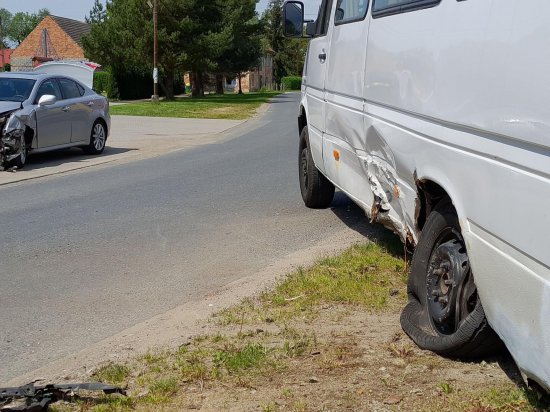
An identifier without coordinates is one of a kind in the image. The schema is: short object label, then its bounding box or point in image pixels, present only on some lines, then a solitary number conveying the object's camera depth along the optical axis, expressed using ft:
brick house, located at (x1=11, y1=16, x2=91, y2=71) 261.03
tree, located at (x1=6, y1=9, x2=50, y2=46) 507.30
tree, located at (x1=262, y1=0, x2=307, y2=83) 339.57
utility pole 149.28
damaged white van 10.52
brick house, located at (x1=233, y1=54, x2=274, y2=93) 352.90
